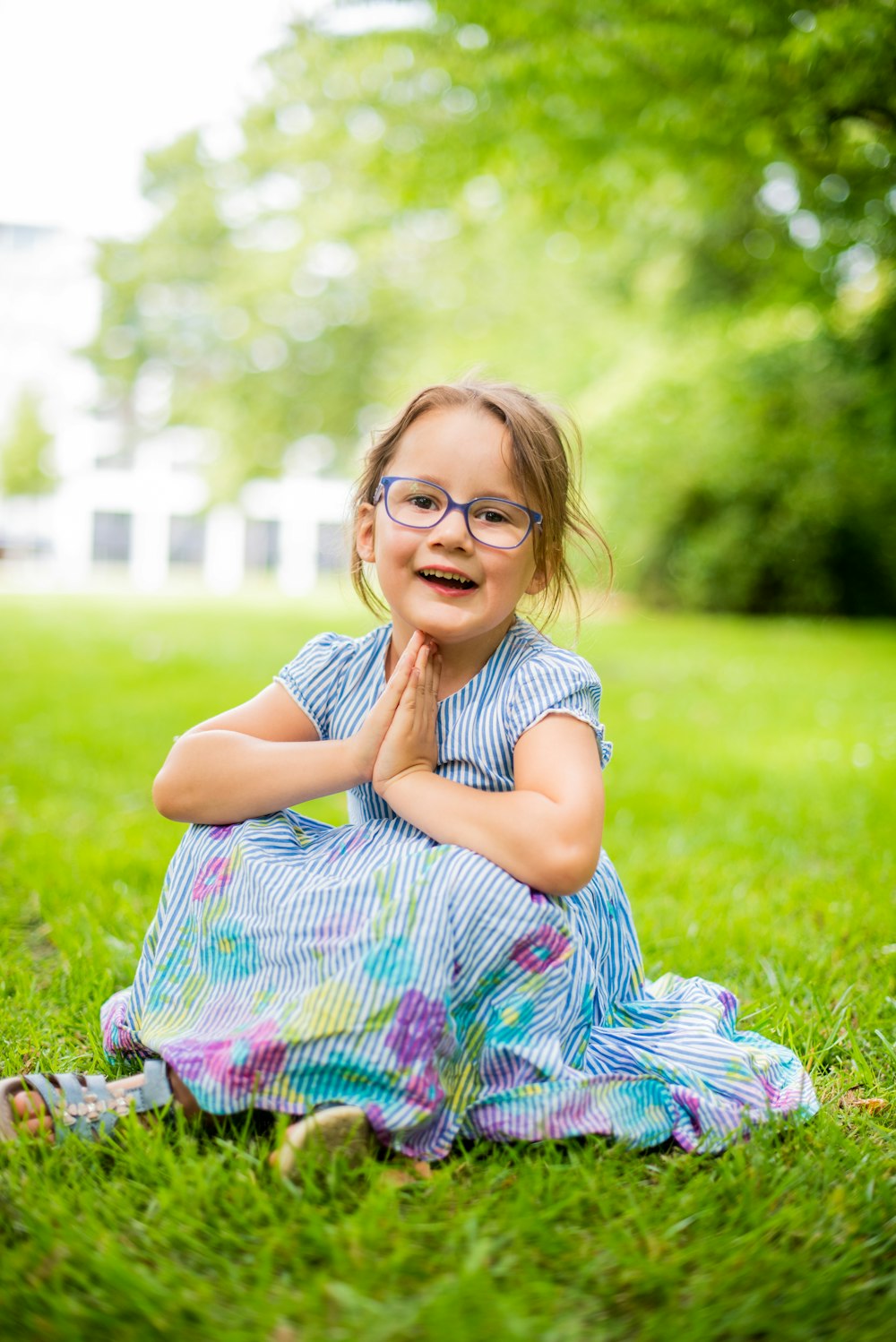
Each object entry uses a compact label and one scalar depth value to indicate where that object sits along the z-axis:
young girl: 1.68
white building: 42.97
